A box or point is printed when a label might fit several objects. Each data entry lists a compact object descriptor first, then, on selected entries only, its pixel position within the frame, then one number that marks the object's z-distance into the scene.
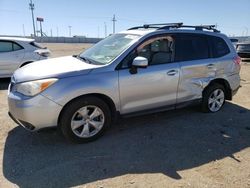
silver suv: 2.78
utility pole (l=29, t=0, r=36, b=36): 46.74
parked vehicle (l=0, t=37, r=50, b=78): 6.14
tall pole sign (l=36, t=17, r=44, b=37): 50.72
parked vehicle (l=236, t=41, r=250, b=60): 11.49
